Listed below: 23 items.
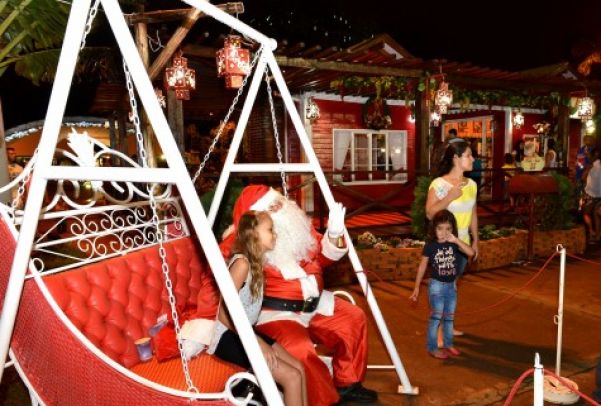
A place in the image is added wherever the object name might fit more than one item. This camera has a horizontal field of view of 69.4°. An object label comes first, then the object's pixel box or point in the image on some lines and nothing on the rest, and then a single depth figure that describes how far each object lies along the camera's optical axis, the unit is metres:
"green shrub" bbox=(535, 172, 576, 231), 8.47
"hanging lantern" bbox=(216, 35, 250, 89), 5.70
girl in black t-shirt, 4.10
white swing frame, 1.85
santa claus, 2.95
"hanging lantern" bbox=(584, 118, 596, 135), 16.52
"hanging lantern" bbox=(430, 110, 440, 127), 9.52
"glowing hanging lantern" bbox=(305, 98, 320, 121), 11.02
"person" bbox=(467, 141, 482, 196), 11.27
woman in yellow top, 4.23
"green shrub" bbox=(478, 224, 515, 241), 8.05
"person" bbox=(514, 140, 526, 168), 14.26
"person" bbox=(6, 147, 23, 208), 9.48
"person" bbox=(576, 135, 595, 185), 11.11
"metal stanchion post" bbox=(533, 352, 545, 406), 1.71
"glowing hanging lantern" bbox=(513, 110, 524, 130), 14.34
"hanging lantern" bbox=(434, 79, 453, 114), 8.89
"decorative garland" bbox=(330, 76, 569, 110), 9.48
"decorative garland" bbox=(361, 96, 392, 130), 12.19
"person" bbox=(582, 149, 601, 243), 9.42
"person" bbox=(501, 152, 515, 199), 10.69
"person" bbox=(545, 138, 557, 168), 12.72
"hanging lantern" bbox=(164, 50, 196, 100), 6.28
